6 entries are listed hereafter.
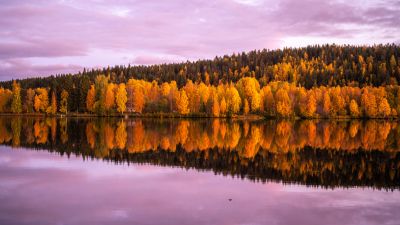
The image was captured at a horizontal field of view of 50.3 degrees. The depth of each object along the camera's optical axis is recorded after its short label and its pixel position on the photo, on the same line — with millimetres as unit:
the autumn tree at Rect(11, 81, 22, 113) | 121594
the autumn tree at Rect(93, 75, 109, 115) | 111438
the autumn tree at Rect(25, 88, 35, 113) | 123000
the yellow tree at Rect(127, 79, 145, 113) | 112062
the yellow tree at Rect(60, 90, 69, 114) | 116500
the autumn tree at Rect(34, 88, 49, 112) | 119812
